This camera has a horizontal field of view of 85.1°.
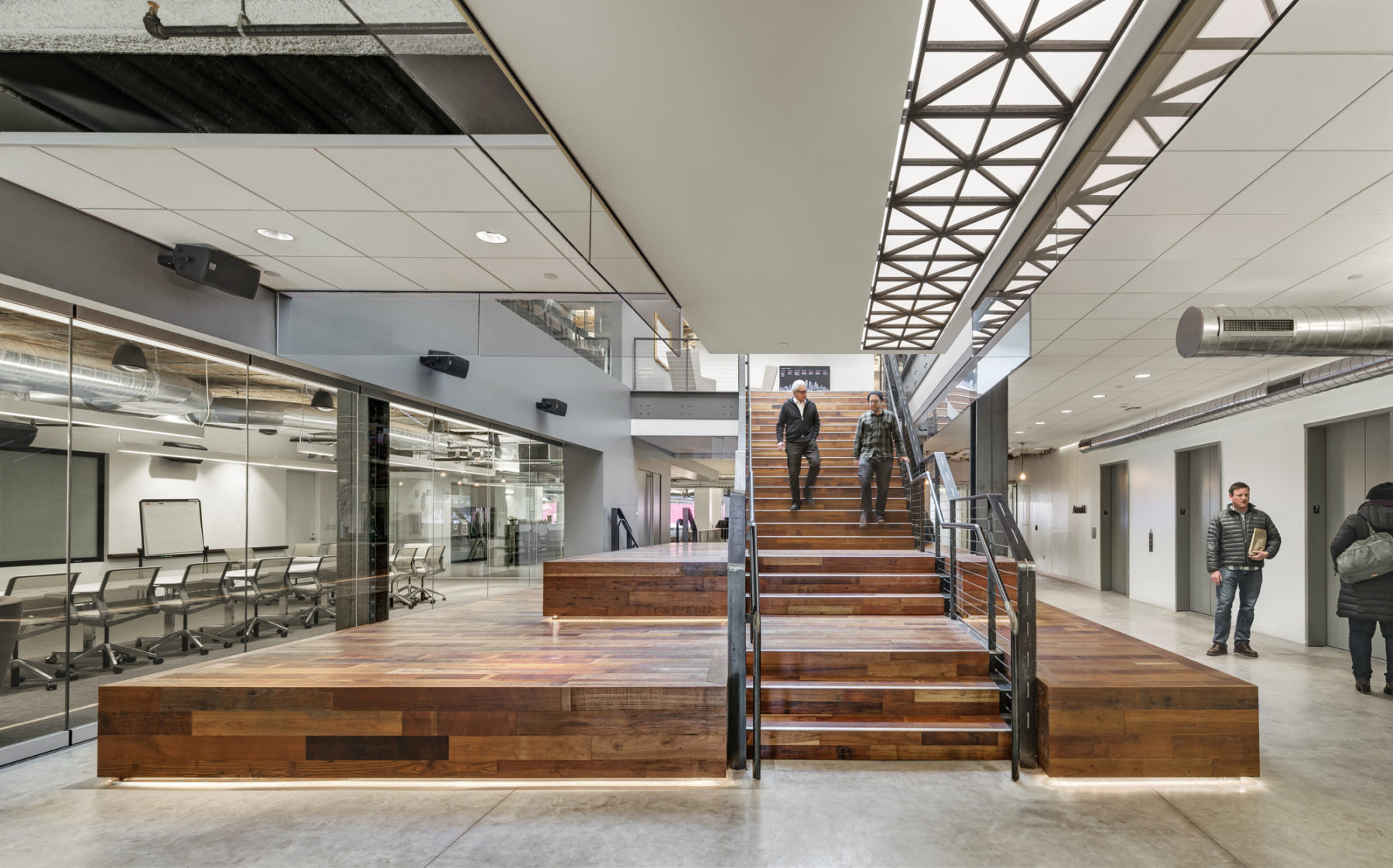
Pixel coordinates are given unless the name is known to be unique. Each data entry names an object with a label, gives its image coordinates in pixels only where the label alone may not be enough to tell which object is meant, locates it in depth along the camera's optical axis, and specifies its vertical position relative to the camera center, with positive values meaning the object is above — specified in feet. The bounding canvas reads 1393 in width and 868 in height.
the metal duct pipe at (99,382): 14.25 +1.83
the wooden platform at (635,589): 21.39 -3.44
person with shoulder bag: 18.45 -2.64
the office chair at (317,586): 22.36 -3.54
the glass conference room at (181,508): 14.70 -1.01
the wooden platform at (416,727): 13.07 -4.50
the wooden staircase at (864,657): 14.29 -3.95
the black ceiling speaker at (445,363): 25.90 +3.65
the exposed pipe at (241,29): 9.98 +5.90
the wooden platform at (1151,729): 13.08 -4.54
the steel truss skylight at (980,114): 8.80 +5.05
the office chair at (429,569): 27.99 -3.79
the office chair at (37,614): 14.39 -2.87
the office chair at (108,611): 15.79 -3.10
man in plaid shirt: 25.32 +0.67
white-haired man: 26.37 +1.22
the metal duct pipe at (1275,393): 20.74 +2.47
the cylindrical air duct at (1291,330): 17.47 +3.15
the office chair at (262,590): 20.45 -3.37
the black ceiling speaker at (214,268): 16.29 +4.44
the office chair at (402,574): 26.53 -3.76
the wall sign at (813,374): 57.29 +7.14
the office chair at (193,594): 18.00 -3.10
